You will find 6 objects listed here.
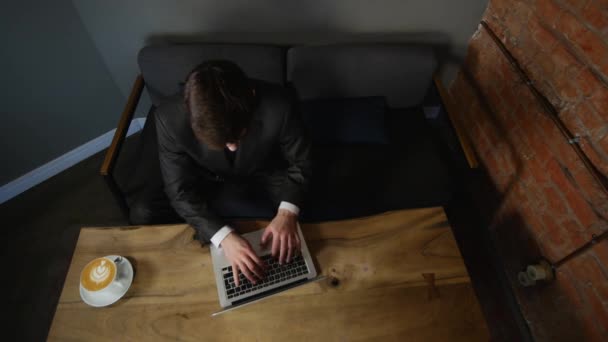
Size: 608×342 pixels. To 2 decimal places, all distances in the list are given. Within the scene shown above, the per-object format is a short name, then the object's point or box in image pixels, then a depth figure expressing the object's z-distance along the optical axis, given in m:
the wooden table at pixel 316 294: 0.99
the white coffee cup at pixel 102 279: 1.02
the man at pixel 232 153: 0.97
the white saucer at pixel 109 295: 1.02
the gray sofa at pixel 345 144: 1.71
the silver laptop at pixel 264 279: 1.05
